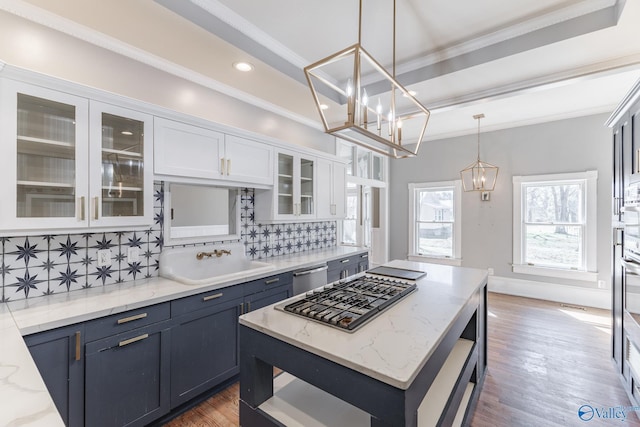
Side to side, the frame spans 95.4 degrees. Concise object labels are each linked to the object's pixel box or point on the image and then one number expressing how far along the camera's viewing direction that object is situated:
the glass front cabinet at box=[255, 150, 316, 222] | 3.16
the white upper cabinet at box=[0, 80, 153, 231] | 1.56
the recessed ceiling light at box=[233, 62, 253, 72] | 2.51
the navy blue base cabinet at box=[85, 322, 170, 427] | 1.63
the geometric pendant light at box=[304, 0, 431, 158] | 1.43
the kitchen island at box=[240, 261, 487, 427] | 1.00
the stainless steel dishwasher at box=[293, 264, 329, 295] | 2.96
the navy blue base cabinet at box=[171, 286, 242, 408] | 2.00
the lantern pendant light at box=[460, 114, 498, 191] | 4.59
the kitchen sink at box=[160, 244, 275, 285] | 2.42
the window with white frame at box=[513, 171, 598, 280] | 4.28
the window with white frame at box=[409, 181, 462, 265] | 5.34
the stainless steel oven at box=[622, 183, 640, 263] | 1.92
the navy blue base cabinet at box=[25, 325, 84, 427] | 1.45
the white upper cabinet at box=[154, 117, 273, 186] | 2.21
